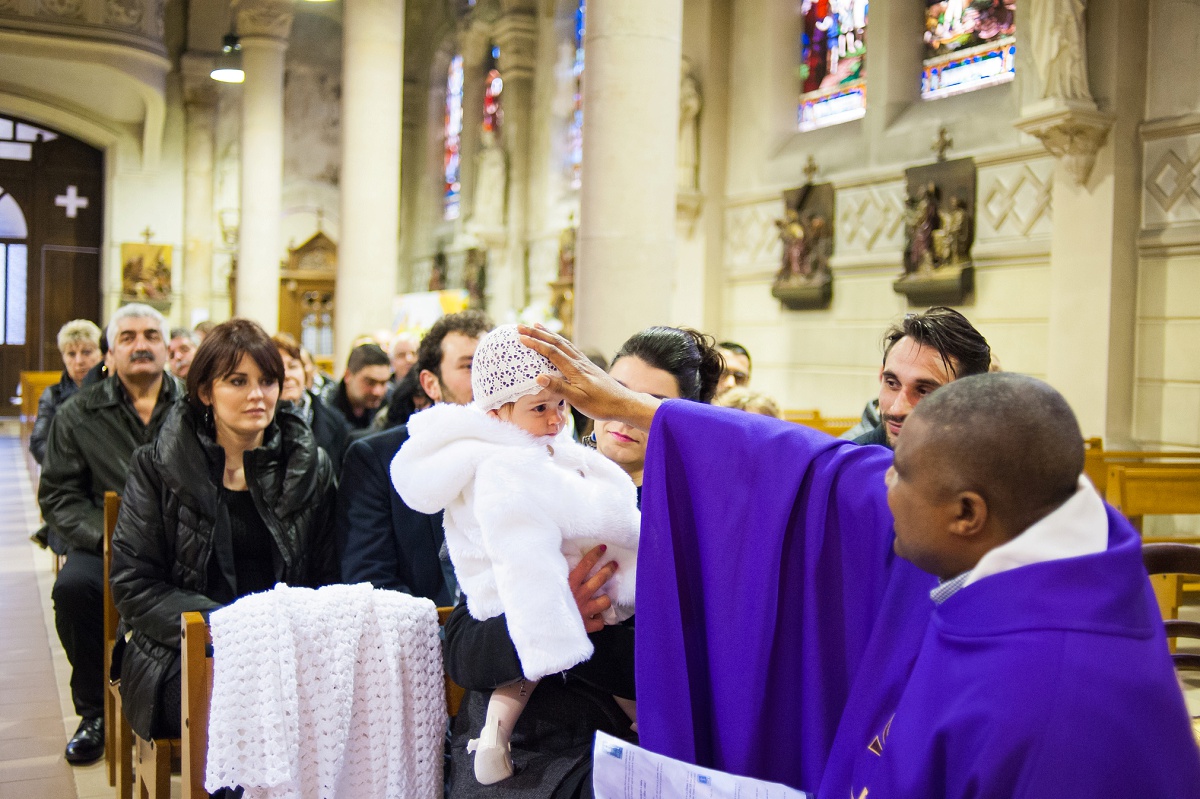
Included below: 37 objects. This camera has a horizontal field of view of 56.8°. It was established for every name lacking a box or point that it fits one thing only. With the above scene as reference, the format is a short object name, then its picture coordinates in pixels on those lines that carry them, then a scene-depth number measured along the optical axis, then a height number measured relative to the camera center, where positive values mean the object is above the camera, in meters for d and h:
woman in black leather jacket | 2.97 -0.46
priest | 1.16 -0.33
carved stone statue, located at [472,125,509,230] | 17.73 +2.73
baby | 1.99 -0.29
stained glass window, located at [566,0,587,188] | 16.55 +3.51
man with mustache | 4.19 -0.61
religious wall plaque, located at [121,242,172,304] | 20.05 +1.34
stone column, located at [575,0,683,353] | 6.19 +1.07
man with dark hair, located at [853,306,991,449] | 2.48 +0.01
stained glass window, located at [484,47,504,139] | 19.05 +4.52
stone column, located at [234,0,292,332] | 15.45 +2.68
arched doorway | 19.80 +1.95
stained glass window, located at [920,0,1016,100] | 10.52 +3.15
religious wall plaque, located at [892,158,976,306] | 10.34 +1.23
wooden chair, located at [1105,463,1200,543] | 5.98 -0.67
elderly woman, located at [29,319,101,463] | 7.25 -0.06
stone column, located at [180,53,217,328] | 20.33 +2.78
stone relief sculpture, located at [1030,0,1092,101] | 8.84 +2.53
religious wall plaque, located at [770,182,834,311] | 12.16 +1.26
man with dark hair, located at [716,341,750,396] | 5.47 -0.03
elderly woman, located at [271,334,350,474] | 5.46 -0.30
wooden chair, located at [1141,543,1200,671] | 2.55 -0.45
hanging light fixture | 14.98 +3.76
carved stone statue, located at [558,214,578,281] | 15.44 +1.44
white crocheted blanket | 2.18 -0.71
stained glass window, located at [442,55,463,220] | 20.69 +3.98
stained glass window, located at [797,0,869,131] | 12.48 +3.46
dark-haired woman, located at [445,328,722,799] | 2.09 -0.69
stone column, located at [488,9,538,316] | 17.27 +3.59
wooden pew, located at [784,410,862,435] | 8.67 -0.51
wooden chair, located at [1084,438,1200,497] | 6.71 -0.59
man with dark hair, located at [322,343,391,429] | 6.18 -0.18
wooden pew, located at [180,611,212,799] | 2.22 -0.71
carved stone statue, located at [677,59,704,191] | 13.54 +2.80
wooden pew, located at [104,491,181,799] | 2.81 -1.12
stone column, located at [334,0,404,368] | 11.14 +1.92
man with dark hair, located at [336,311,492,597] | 3.03 -0.50
